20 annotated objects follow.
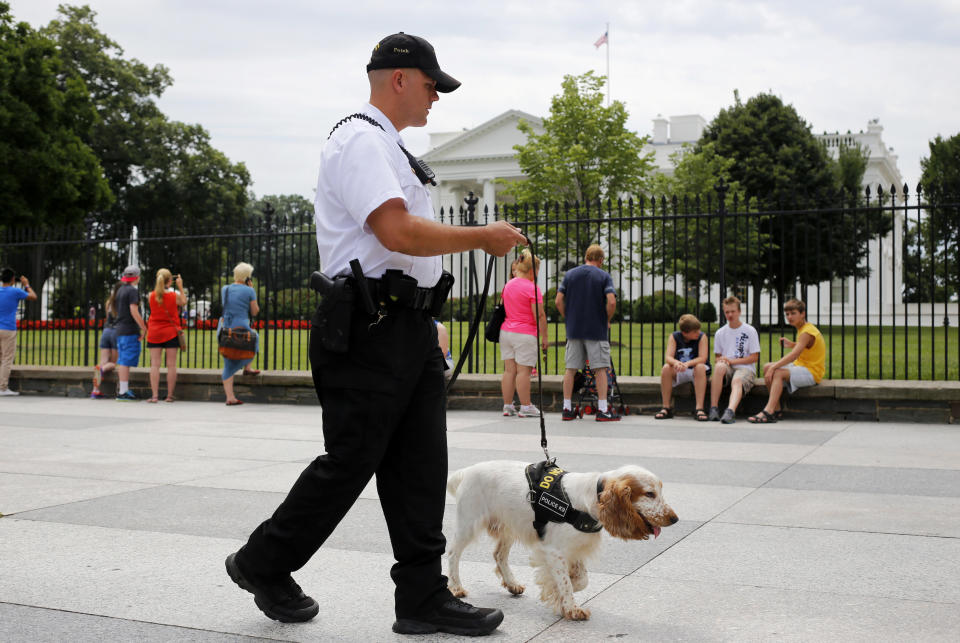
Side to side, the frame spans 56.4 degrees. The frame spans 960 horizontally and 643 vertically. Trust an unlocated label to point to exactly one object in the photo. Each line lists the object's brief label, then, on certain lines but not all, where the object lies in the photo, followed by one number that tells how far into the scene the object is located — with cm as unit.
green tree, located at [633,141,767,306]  2167
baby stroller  1000
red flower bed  1173
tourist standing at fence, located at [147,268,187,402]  1127
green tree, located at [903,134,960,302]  3447
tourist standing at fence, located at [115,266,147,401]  1151
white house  4869
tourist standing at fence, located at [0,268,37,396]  1235
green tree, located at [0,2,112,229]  3069
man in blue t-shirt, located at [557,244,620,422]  966
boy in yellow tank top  923
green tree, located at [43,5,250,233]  4462
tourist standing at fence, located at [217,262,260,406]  1089
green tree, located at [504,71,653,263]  2748
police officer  280
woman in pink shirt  974
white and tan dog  307
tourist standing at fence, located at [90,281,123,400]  1181
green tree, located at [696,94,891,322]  3120
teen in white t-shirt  945
